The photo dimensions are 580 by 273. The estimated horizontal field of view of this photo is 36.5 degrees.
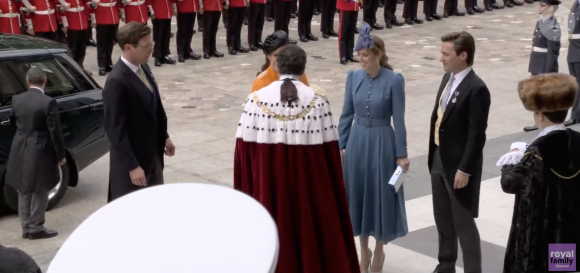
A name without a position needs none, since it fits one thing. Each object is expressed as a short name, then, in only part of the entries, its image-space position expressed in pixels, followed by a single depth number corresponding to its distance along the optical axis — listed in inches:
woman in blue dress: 222.5
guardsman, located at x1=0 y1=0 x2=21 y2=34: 493.4
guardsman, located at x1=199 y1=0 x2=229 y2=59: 589.0
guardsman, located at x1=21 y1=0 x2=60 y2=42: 507.2
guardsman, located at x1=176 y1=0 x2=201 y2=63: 576.1
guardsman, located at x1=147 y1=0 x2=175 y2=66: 561.0
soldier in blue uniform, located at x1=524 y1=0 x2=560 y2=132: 391.2
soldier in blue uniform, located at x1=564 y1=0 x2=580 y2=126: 403.2
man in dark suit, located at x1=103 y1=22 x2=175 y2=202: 217.5
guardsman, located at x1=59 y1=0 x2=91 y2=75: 520.7
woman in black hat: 225.8
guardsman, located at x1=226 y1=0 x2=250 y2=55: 602.5
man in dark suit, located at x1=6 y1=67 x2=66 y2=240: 272.7
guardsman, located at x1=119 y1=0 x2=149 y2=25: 550.3
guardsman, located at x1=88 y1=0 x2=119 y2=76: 532.7
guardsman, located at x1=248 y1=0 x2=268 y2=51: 619.2
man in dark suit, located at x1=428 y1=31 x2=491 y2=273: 208.1
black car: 292.0
